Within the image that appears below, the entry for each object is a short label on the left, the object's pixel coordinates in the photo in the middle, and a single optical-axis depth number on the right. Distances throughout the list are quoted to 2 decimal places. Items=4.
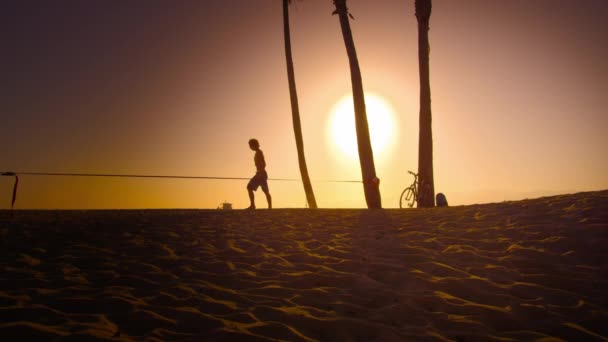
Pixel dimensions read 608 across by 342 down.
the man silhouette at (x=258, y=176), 10.64
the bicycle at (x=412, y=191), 14.02
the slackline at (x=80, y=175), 8.34
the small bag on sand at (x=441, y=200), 12.24
